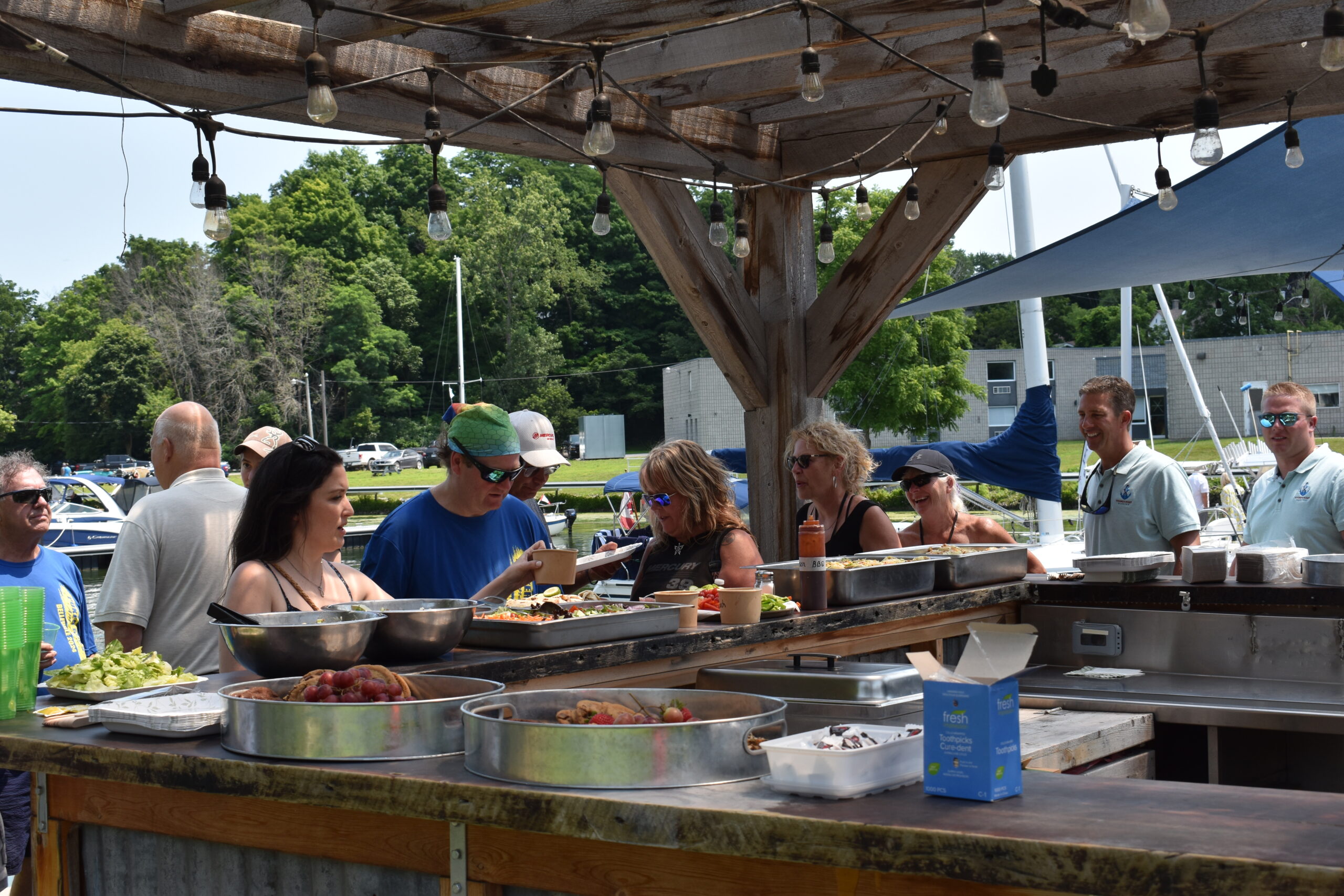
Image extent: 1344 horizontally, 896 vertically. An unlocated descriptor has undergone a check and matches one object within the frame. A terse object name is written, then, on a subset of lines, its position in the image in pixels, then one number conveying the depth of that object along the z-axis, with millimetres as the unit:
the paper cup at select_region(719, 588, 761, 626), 3256
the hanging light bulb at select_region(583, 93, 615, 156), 3346
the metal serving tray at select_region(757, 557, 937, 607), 3664
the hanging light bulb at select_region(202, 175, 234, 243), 3398
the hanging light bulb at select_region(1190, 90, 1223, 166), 3615
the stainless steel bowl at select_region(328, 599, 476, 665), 2568
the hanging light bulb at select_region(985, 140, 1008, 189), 4582
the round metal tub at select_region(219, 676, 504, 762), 2062
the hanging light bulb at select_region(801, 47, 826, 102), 3439
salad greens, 2553
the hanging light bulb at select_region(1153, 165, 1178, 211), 4680
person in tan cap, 4871
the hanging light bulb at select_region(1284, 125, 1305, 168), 4402
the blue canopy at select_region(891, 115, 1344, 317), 6148
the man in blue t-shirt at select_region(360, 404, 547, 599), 3764
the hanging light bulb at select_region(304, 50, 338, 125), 2947
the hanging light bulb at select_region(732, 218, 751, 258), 5609
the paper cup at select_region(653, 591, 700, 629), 3182
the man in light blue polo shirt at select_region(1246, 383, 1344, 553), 5152
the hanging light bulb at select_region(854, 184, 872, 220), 5426
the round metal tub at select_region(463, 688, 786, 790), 1831
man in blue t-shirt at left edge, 4109
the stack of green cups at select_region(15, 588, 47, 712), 2438
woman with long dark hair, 2973
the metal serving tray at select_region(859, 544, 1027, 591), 4133
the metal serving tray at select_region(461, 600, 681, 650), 2771
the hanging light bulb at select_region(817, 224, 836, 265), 5762
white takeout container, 1737
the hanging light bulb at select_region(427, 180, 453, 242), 3801
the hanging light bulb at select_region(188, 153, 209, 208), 3572
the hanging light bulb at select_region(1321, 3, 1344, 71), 3277
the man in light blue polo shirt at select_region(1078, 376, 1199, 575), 4941
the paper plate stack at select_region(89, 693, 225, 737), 2236
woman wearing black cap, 5207
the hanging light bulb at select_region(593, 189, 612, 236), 4766
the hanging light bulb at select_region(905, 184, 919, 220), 5562
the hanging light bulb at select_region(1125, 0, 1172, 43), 2453
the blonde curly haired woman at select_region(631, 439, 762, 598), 3998
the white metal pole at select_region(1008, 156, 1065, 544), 11203
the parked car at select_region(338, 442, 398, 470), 48938
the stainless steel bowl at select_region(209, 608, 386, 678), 2371
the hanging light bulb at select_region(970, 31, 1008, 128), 2766
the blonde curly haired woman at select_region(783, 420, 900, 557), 4629
